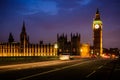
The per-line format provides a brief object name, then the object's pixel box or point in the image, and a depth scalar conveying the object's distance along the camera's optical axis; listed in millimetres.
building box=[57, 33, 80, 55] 154625
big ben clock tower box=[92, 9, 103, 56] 169000
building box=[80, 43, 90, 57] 161750
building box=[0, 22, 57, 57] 150875
